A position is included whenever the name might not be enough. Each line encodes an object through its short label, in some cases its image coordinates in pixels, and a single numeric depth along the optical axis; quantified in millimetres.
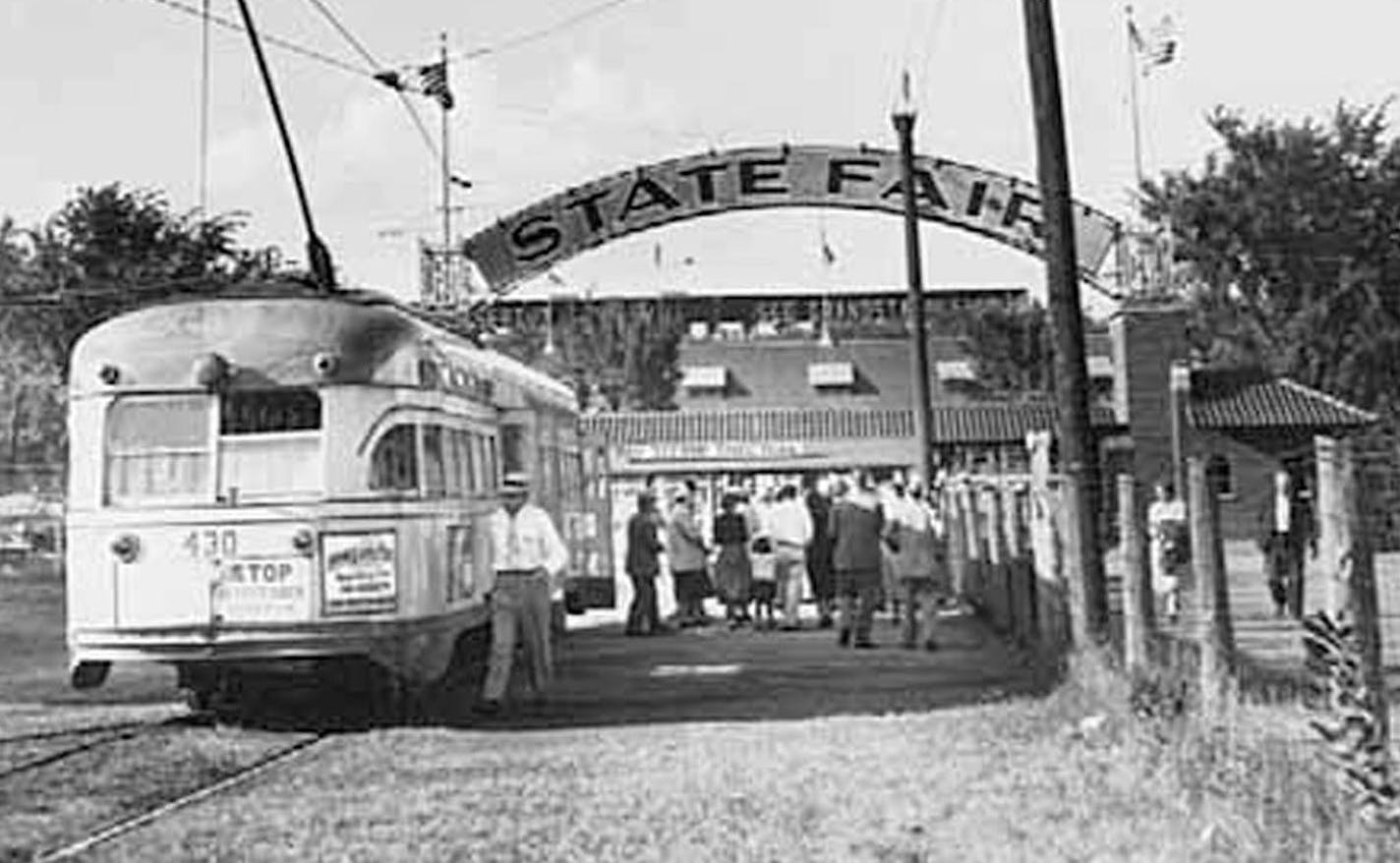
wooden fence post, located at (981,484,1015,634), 25906
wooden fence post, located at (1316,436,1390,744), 10102
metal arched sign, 43000
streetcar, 16953
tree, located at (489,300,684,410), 89688
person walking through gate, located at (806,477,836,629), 29172
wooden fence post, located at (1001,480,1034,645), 23516
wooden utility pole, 19484
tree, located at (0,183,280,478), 44750
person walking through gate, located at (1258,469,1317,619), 24359
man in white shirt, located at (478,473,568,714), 19016
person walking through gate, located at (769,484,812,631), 29125
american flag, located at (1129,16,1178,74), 55125
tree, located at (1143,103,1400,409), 62688
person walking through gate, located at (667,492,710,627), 30000
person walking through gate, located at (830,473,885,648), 24906
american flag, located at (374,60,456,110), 47406
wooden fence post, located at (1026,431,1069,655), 20841
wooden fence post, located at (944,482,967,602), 34250
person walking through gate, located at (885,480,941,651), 23953
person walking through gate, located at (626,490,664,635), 28500
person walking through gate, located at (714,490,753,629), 29656
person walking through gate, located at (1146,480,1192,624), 25047
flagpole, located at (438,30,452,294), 43688
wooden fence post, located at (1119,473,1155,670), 16344
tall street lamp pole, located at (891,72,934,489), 40562
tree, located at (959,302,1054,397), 85875
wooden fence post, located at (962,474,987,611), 29938
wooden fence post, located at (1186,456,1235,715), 13984
